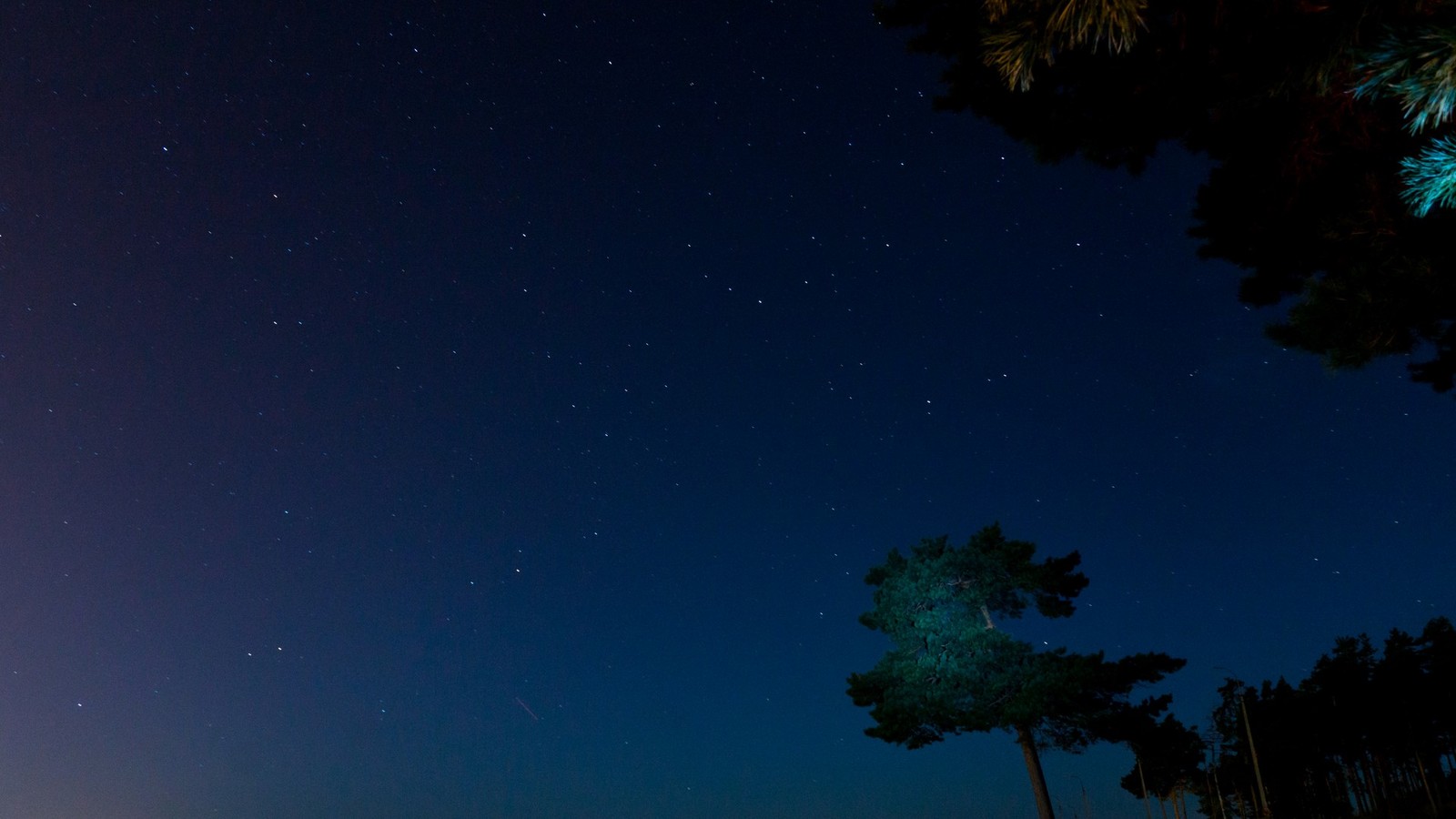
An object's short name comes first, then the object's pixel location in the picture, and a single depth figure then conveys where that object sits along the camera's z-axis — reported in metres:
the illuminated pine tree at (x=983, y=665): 21.00
